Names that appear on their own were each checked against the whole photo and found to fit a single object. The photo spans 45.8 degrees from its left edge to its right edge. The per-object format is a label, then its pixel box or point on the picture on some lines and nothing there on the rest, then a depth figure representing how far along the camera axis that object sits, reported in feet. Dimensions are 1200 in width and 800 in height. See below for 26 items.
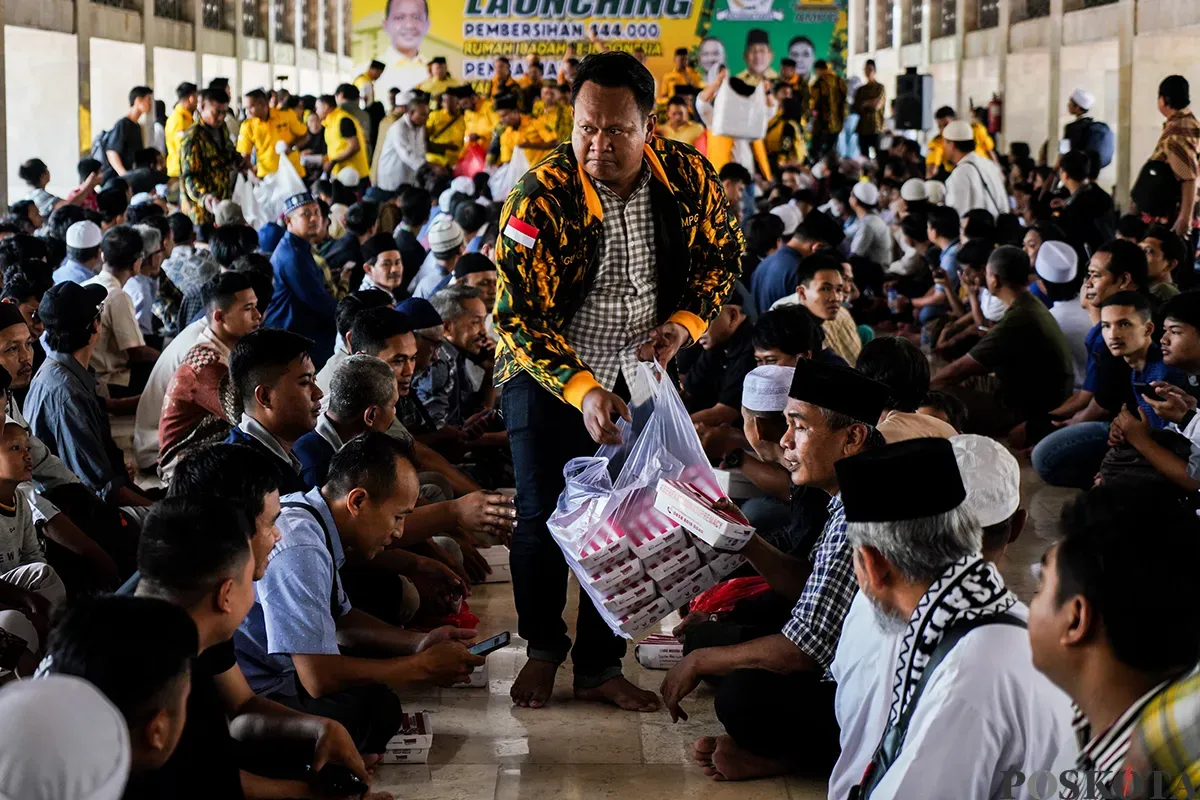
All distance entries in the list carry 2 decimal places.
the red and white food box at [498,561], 16.52
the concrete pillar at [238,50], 77.05
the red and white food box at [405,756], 11.25
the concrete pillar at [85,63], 51.67
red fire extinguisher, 64.85
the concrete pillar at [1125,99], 47.57
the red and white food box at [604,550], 10.84
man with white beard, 6.64
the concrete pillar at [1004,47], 64.34
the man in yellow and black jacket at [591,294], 11.15
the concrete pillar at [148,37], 60.75
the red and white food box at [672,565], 10.74
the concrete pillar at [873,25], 89.97
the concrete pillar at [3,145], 43.21
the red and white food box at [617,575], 10.84
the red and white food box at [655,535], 10.69
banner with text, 77.30
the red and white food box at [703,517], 10.34
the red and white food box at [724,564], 10.70
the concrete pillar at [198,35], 68.74
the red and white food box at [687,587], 10.84
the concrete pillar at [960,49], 71.36
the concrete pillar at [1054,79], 56.34
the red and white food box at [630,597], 10.90
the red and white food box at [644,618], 10.99
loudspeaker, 56.39
